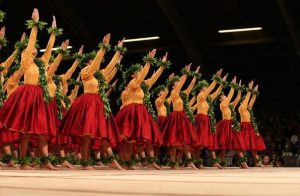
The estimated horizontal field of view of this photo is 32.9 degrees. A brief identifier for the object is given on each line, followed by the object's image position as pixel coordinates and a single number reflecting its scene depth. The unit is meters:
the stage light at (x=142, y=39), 16.52
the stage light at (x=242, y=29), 15.15
